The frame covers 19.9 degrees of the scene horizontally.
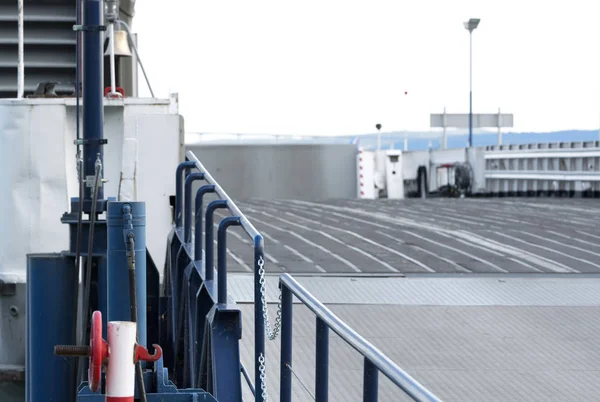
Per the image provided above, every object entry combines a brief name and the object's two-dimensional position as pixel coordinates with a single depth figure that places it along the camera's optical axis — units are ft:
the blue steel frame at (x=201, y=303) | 30.83
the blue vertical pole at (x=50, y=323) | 37.81
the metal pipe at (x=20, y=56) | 53.99
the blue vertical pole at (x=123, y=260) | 32.04
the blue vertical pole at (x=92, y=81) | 38.35
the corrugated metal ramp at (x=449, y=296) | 37.07
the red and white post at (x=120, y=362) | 22.90
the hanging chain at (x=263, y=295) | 27.24
